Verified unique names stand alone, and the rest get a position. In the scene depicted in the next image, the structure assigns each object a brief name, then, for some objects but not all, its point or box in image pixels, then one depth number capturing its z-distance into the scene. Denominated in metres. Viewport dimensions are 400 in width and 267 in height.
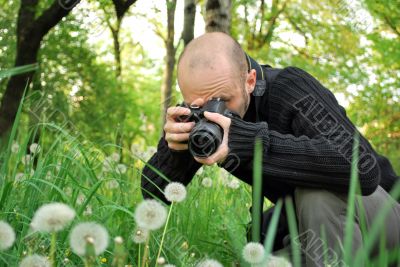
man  2.06
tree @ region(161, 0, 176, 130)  6.96
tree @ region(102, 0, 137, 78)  4.79
